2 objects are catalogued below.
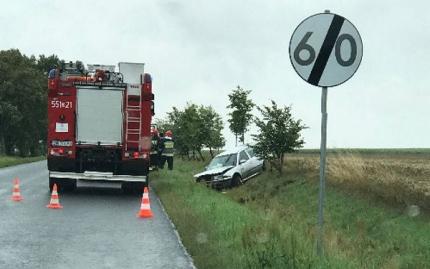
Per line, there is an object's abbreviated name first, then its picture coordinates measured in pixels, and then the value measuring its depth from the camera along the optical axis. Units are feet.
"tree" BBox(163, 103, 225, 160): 179.01
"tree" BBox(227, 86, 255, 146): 160.76
